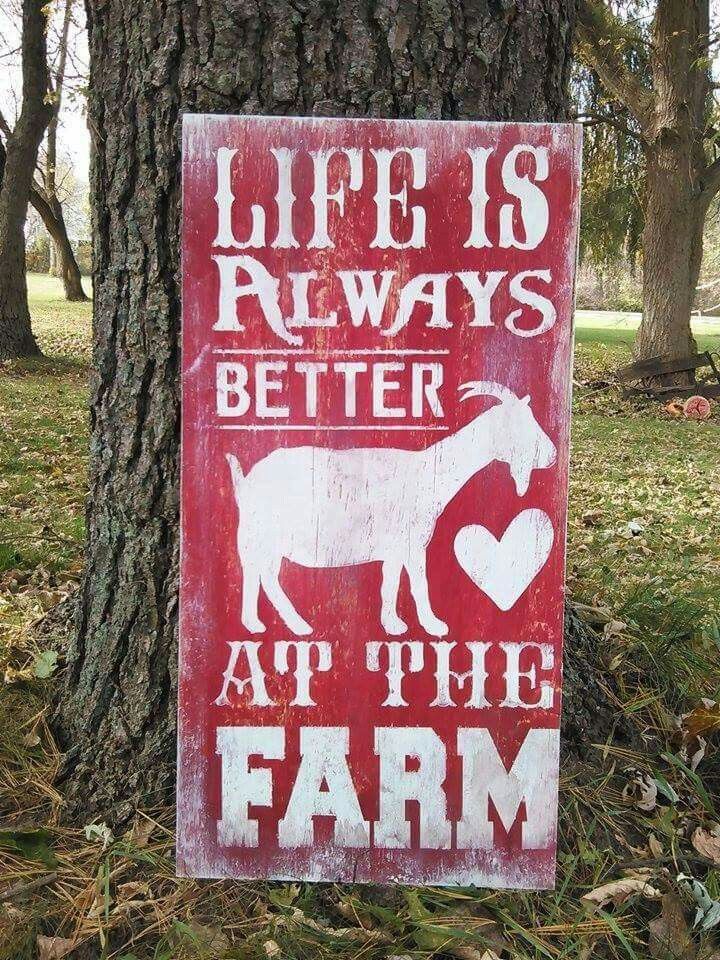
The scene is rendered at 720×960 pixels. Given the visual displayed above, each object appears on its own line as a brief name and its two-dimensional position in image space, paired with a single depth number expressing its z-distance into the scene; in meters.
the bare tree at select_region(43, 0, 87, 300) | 14.88
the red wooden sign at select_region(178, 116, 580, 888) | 1.75
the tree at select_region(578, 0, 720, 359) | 11.30
